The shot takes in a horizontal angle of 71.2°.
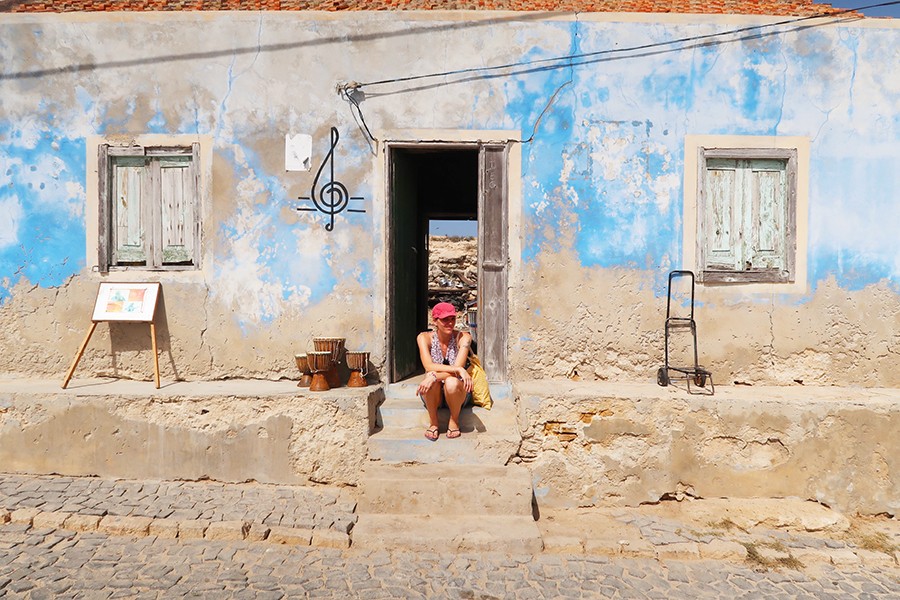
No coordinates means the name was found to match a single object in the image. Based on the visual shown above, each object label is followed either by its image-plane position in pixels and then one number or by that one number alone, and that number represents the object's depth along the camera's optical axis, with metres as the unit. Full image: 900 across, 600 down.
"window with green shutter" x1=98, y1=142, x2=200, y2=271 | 5.91
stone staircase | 4.42
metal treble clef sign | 5.81
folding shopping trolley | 5.53
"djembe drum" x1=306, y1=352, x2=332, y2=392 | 5.39
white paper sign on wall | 5.80
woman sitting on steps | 5.05
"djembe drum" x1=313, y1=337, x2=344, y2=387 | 5.52
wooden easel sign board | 5.71
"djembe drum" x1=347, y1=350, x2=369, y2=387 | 5.58
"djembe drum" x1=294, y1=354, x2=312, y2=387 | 5.45
